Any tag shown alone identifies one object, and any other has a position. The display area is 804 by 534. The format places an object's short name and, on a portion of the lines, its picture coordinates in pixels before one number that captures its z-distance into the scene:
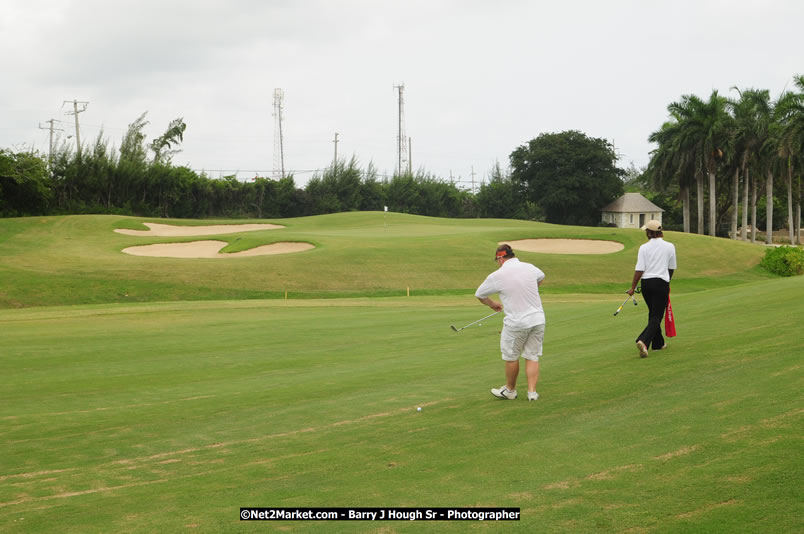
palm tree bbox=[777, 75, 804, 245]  81.38
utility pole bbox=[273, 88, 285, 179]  129.59
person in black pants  13.18
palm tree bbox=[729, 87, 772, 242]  87.31
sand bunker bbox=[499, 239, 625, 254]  51.77
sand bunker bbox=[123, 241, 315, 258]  48.56
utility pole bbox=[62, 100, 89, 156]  76.67
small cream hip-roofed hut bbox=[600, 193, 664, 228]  102.69
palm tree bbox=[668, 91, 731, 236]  86.62
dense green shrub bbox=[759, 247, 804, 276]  48.22
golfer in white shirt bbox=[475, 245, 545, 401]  10.55
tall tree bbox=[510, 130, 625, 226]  103.88
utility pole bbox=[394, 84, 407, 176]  124.82
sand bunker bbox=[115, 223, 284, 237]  59.97
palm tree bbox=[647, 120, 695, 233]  88.88
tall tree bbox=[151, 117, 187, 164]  106.75
